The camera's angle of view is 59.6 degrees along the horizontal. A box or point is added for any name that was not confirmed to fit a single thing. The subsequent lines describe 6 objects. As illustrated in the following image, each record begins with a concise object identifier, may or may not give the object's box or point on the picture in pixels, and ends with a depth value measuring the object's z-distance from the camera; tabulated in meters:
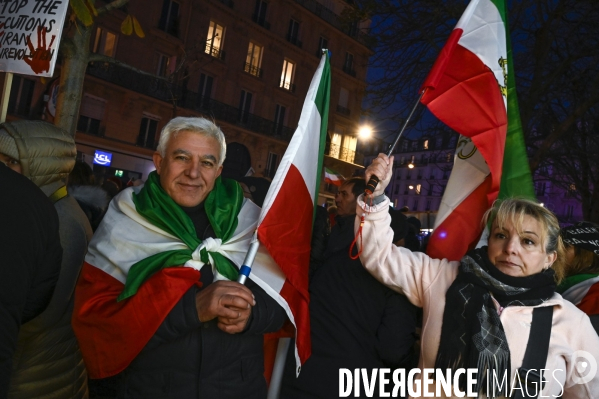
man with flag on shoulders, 2.17
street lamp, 10.03
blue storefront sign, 22.95
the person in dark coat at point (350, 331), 2.72
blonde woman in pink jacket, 2.40
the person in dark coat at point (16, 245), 1.67
